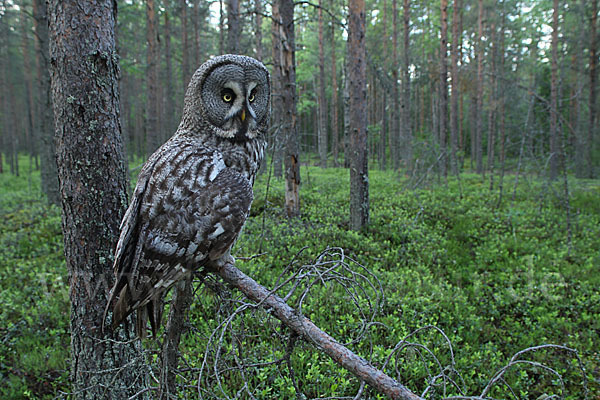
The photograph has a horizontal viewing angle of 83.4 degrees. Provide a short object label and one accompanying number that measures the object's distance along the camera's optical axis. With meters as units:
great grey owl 1.97
